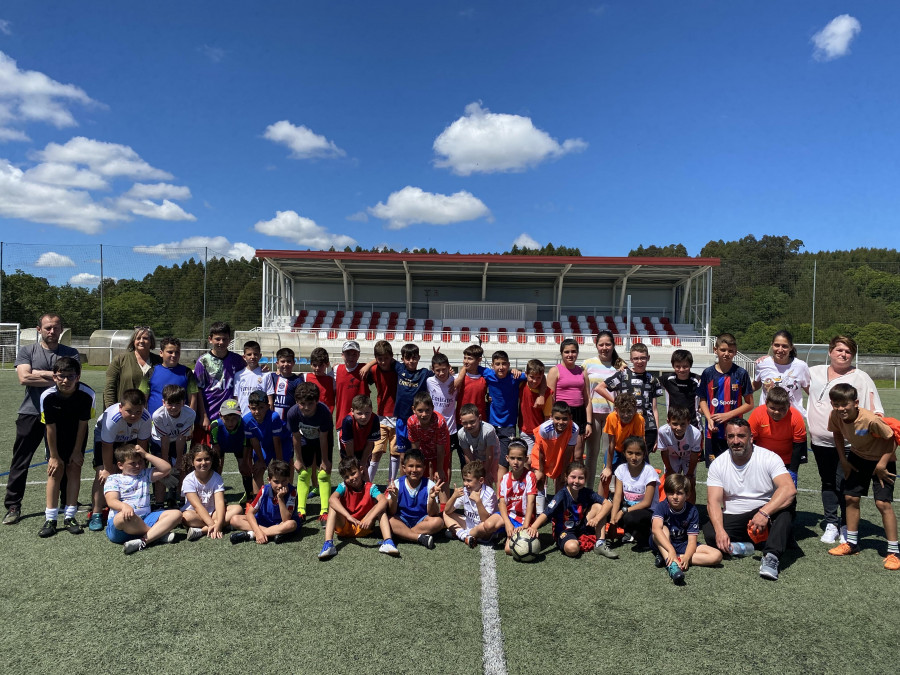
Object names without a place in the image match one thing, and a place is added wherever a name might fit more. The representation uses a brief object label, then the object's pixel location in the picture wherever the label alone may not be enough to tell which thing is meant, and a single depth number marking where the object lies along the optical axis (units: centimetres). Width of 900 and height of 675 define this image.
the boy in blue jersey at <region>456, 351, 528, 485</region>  569
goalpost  2380
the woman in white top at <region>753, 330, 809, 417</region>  520
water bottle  429
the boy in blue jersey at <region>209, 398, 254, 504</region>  536
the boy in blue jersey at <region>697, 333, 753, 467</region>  526
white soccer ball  424
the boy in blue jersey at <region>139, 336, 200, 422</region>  521
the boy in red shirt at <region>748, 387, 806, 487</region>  472
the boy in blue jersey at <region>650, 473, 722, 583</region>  410
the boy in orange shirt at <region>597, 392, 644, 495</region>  500
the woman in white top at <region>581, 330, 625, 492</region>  571
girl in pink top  561
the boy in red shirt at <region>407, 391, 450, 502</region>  521
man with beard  422
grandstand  2402
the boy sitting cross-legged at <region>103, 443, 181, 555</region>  439
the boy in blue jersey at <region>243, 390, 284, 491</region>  545
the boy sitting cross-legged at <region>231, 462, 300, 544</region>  455
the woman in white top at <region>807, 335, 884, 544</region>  463
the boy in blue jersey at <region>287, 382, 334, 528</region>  511
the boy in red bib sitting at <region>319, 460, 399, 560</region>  451
